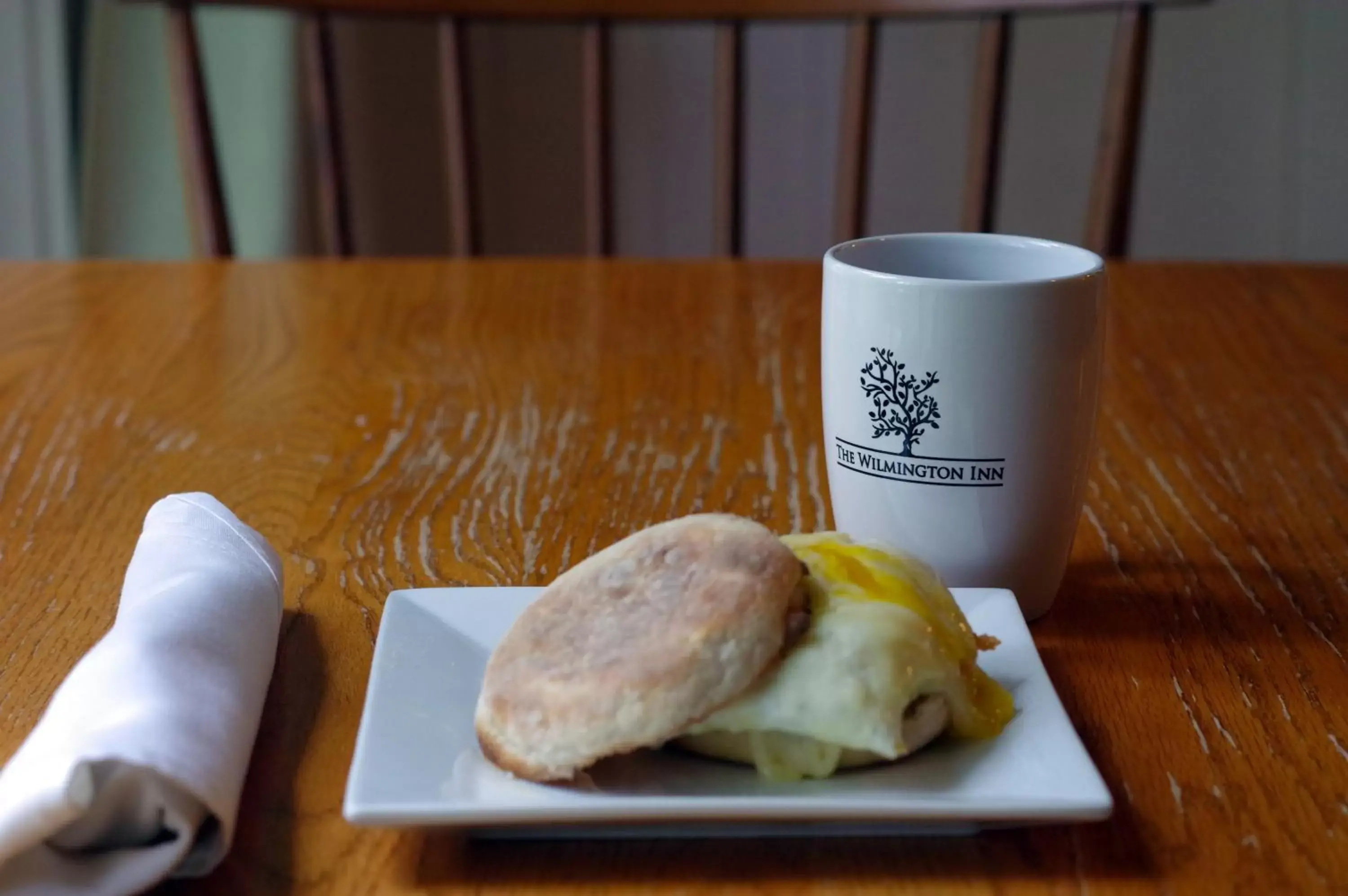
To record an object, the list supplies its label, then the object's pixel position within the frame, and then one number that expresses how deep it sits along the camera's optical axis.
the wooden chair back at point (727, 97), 1.12
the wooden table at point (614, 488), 0.36
